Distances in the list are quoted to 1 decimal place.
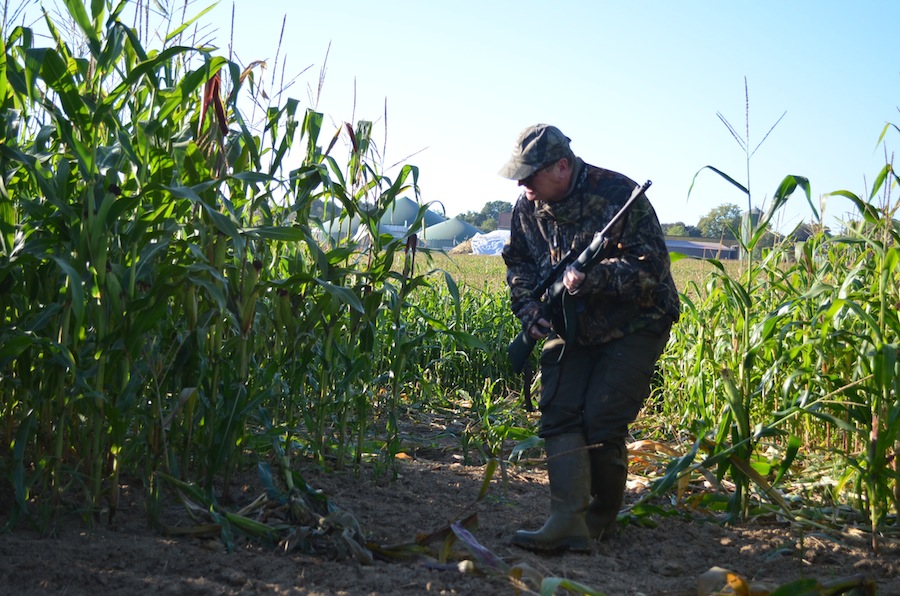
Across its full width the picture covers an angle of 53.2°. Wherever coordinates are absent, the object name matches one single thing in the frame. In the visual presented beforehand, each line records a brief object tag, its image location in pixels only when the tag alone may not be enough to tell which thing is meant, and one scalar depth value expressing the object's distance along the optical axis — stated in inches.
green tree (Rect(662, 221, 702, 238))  2300.4
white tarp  1991.9
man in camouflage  140.6
